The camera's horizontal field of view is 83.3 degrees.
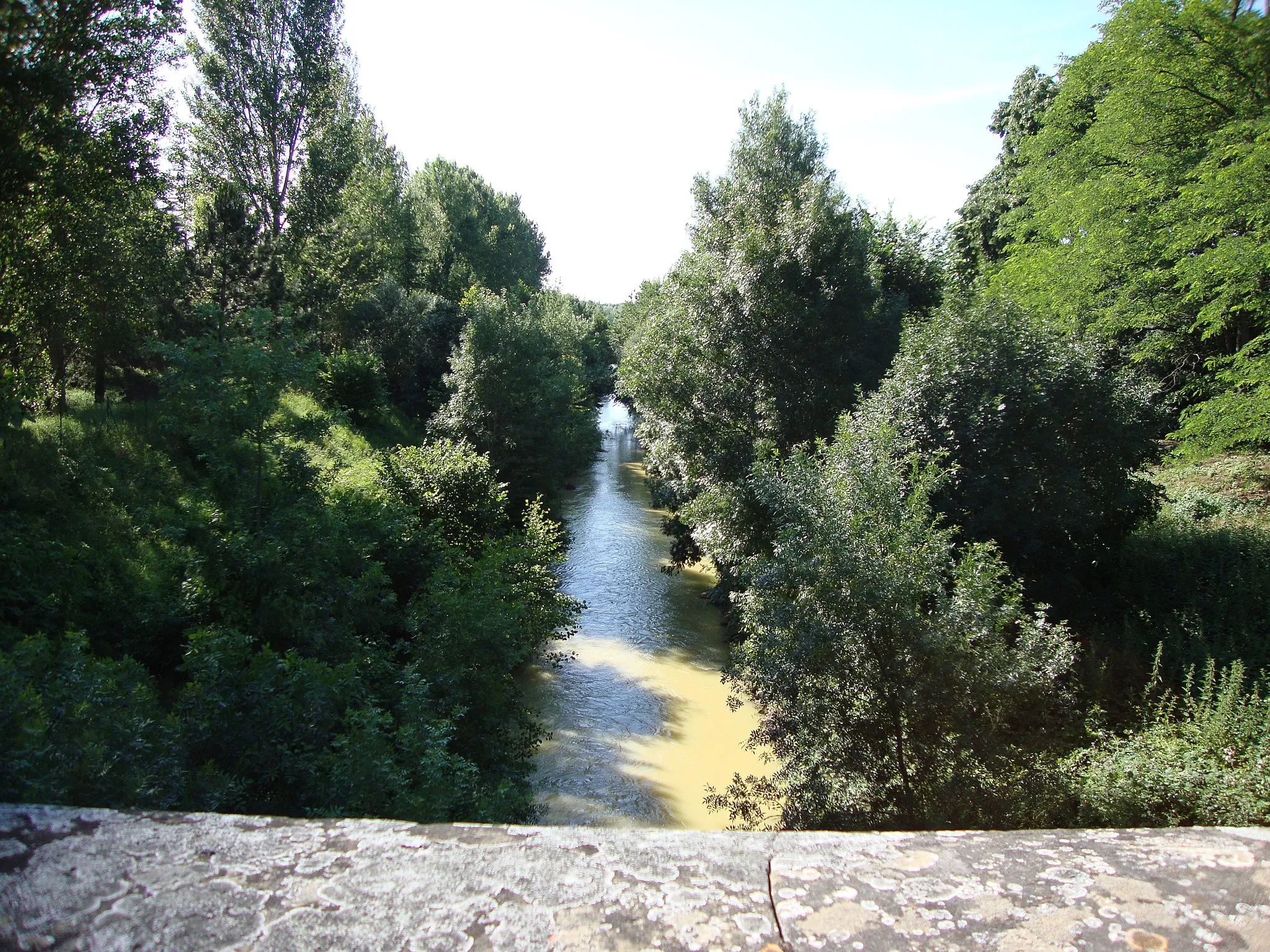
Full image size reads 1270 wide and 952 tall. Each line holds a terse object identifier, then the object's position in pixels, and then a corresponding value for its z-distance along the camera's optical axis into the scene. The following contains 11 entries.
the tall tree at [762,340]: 16.27
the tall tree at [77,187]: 9.01
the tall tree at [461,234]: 44.16
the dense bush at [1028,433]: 11.05
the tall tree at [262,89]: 22.77
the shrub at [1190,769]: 5.80
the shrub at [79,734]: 3.33
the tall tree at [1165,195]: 12.54
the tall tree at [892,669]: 7.05
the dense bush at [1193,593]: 9.20
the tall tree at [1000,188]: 29.11
